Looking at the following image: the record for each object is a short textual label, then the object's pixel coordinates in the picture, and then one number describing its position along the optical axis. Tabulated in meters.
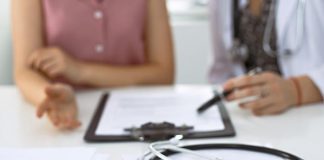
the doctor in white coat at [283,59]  0.90
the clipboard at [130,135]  0.74
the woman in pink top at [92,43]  1.05
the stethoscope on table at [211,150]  0.63
